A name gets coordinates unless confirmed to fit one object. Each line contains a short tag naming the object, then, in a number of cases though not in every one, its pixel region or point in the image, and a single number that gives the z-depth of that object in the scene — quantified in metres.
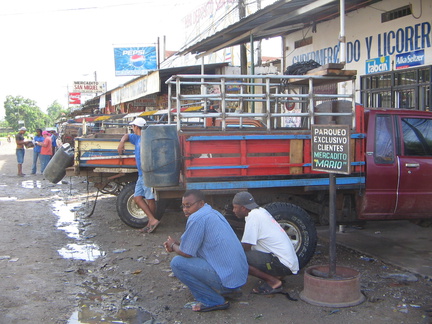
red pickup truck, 5.57
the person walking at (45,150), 17.05
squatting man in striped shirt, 4.43
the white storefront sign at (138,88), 14.61
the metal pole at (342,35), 6.93
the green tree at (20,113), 96.44
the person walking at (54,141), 20.57
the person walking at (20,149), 17.90
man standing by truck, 7.54
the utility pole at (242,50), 14.28
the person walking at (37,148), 17.45
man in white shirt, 4.84
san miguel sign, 39.53
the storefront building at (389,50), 9.50
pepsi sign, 24.83
